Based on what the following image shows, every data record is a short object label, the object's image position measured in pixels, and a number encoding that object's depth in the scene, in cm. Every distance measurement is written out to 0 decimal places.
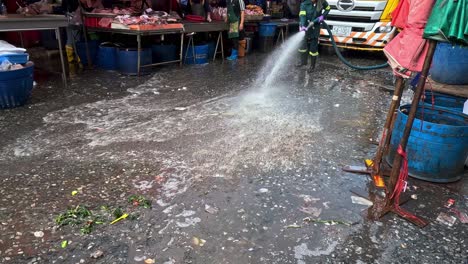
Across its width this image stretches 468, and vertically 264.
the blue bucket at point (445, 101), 450
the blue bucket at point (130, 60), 794
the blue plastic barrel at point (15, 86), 523
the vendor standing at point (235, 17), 974
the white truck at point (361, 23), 997
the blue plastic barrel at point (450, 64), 486
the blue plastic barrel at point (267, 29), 1152
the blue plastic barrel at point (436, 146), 367
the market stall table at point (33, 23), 581
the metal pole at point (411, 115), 289
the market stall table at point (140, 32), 755
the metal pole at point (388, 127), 357
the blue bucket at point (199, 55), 944
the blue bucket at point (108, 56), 825
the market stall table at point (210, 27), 884
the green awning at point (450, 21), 260
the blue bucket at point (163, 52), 892
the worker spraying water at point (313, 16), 859
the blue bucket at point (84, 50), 844
